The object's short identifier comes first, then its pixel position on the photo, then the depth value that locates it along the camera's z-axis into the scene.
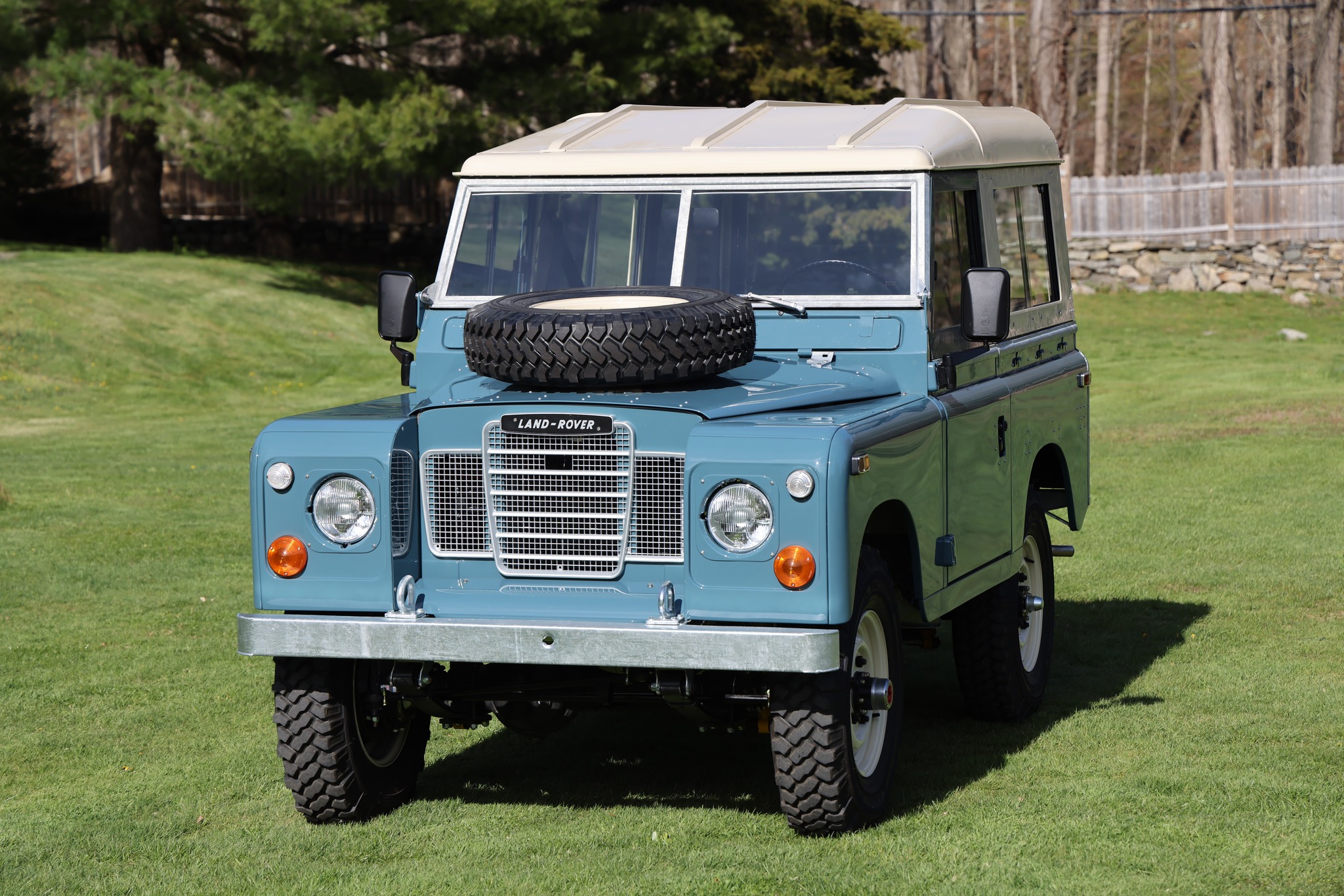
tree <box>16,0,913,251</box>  27.42
